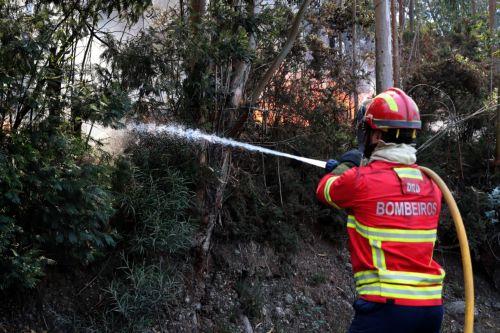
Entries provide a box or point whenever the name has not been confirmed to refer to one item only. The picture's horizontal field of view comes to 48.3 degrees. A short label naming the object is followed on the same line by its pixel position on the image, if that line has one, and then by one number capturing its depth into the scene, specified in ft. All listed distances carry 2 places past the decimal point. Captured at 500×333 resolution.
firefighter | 10.27
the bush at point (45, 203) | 13.26
